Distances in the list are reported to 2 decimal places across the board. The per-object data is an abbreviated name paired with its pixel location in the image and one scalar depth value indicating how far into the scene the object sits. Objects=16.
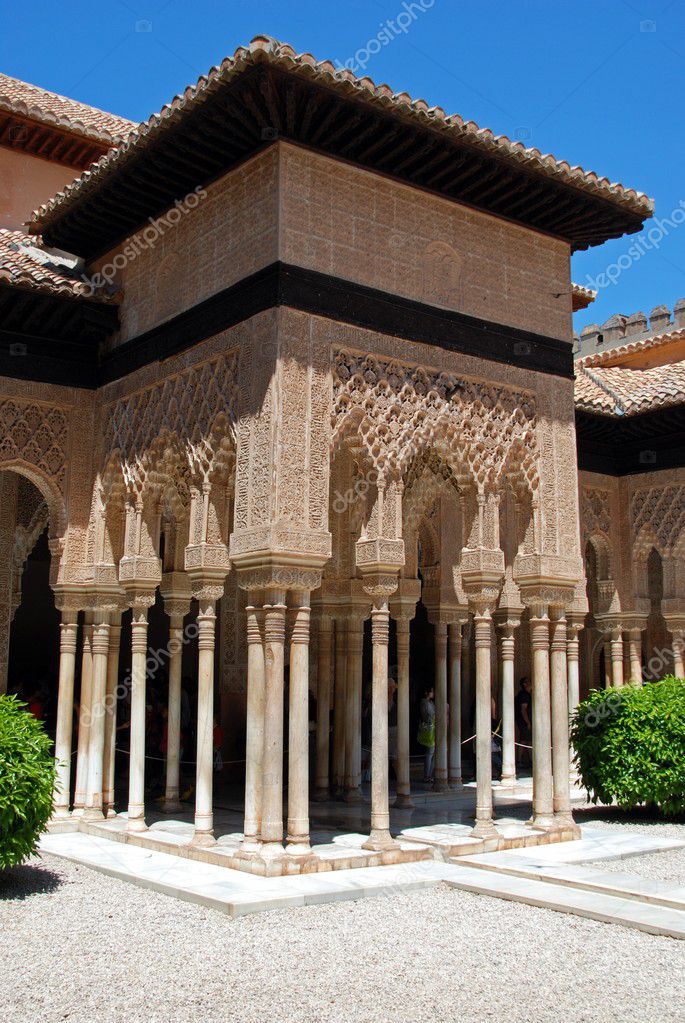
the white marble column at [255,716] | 7.93
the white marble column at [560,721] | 9.70
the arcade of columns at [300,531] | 7.96
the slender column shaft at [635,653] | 14.94
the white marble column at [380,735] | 8.30
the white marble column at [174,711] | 10.79
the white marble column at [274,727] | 7.68
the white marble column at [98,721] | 10.21
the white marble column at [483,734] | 9.12
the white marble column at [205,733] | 8.59
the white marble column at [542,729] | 9.64
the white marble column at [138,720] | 9.55
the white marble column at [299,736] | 7.77
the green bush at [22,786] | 7.17
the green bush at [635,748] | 10.66
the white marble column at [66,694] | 10.33
